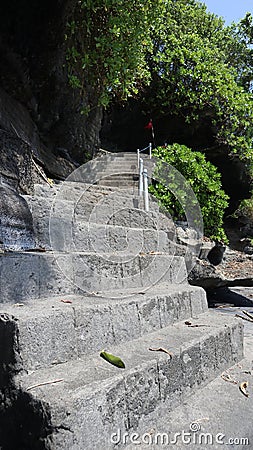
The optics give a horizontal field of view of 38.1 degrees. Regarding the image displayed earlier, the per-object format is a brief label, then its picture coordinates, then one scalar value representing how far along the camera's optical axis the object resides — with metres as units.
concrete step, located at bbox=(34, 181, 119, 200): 3.44
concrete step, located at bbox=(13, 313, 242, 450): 1.11
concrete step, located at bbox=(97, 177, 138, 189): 6.00
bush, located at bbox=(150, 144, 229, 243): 6.57
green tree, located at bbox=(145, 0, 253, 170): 8.35
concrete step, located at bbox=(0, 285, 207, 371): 1.31
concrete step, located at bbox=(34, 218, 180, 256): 2.30
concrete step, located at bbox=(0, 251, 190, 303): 1.59
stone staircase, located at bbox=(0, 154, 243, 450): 1.17
